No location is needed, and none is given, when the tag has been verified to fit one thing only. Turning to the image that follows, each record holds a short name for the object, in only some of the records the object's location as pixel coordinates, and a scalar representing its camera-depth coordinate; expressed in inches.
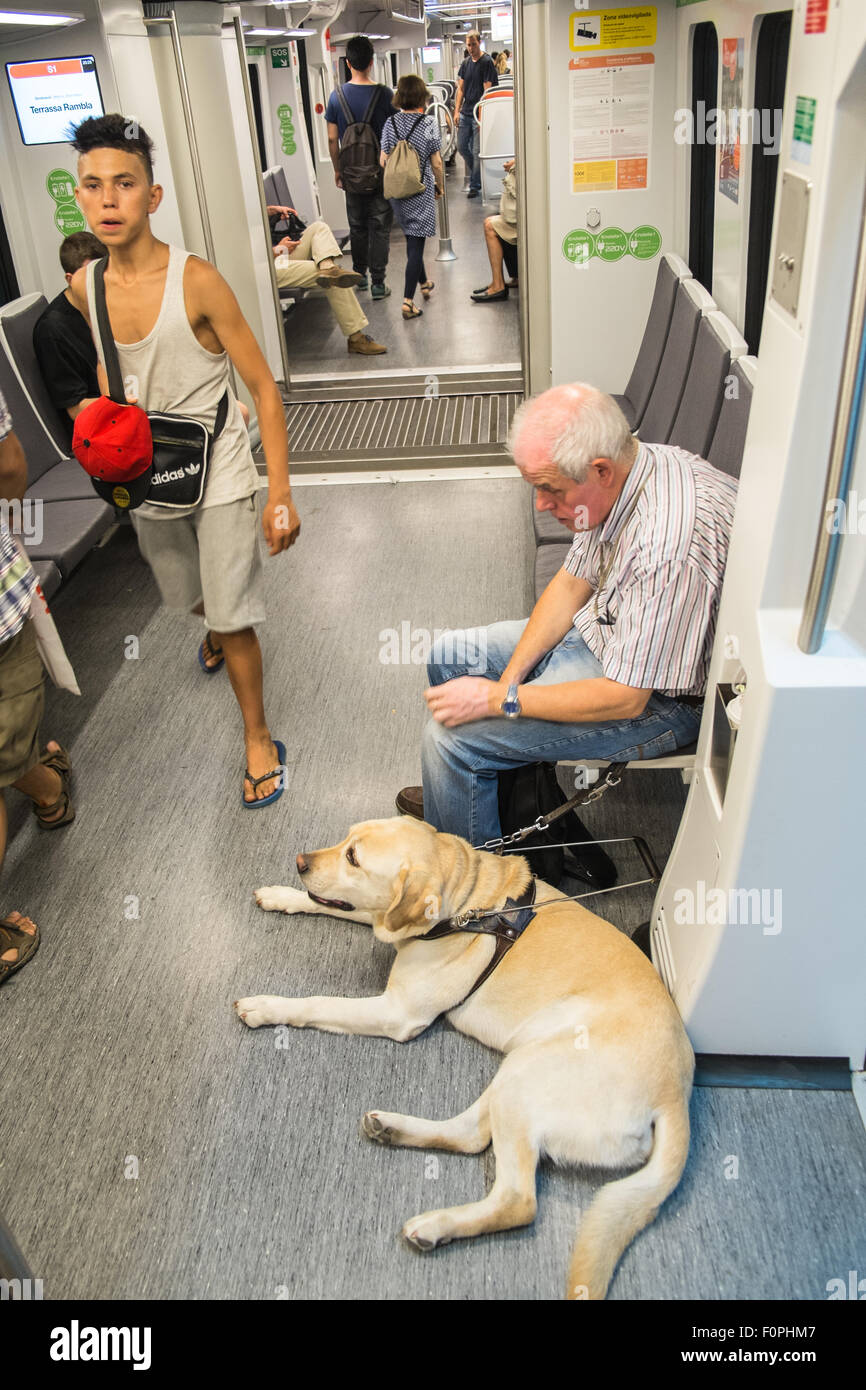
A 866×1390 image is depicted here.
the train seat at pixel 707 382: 142.5
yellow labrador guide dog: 86.3
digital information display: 235.3
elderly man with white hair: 99.2
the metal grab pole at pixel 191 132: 229.9
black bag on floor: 119.0
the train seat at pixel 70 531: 174.7
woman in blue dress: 350.9
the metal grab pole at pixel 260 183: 253.3
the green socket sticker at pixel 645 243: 234.7
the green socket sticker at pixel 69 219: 247.8
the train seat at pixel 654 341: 205.6
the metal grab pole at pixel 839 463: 67.1
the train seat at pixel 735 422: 125.2
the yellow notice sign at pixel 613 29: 216.4
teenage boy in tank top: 122.3
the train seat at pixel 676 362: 173.8
